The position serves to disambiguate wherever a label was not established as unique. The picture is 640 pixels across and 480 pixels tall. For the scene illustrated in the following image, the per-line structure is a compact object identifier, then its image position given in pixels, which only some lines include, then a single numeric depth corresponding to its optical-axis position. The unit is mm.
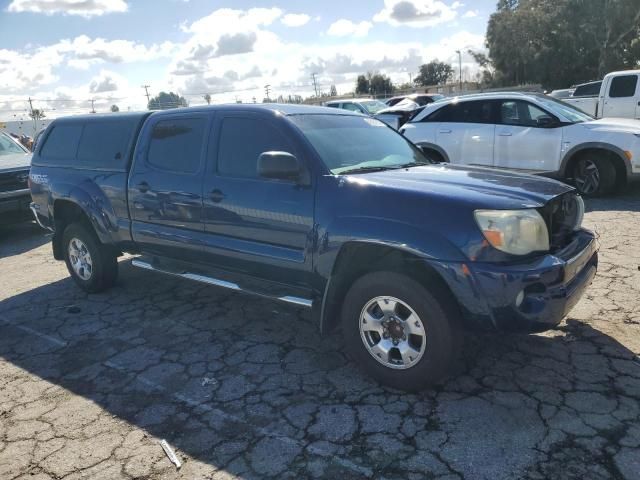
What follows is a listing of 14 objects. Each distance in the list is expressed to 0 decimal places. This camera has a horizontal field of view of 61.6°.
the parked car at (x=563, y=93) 20147
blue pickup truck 3088
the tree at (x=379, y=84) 70375
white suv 8062
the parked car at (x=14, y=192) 8469
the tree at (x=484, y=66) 49031
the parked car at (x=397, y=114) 14953
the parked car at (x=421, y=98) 25386
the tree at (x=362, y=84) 72125
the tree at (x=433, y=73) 82688
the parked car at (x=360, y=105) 19922
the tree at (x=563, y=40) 34562
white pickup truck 12289
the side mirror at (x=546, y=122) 8219
